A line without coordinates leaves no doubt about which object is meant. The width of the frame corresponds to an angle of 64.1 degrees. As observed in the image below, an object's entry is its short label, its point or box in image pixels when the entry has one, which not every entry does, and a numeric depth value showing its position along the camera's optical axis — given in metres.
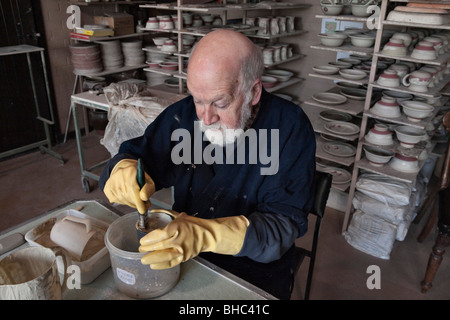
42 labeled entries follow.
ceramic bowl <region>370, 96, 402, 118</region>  2.35
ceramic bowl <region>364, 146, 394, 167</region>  2.47
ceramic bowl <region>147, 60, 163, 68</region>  3.49
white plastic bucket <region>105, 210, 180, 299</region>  0.92
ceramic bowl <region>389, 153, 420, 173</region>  2.42
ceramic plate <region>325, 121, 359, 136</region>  2.59
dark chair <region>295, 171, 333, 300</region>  1.53
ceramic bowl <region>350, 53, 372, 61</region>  2.92
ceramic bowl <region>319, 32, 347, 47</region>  2.52
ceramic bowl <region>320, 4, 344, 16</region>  2.52
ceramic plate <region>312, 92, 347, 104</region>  2.59
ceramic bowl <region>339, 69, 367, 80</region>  2.51
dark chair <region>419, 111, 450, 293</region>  2.07
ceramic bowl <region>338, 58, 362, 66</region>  2.79
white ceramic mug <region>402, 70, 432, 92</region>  2.20
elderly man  1.06
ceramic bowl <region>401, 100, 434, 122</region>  2.26
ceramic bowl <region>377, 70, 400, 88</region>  2.28
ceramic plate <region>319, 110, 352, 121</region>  2.86
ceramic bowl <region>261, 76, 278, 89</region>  3.23
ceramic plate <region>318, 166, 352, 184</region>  2.80
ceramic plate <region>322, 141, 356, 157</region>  2.68
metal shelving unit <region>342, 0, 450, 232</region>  2.17
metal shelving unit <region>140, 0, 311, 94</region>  2.91
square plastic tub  0.99
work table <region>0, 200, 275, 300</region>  0.97
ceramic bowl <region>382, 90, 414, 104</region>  2.50
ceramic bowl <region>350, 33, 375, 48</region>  2.45
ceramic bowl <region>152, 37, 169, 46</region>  3.39
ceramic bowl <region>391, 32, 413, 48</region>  2.29
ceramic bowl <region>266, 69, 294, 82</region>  3.42
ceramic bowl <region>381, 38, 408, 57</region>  2.21
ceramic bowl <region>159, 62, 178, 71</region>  3.37
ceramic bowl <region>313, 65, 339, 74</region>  2.62
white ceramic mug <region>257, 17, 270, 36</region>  3.17
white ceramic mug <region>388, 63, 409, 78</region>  2.36
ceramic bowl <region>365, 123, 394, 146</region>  2.41
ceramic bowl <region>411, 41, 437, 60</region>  2.14
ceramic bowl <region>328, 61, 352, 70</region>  2.69
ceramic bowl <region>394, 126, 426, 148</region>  2.35
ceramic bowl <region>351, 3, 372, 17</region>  2.41
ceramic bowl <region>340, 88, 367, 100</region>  2.71
